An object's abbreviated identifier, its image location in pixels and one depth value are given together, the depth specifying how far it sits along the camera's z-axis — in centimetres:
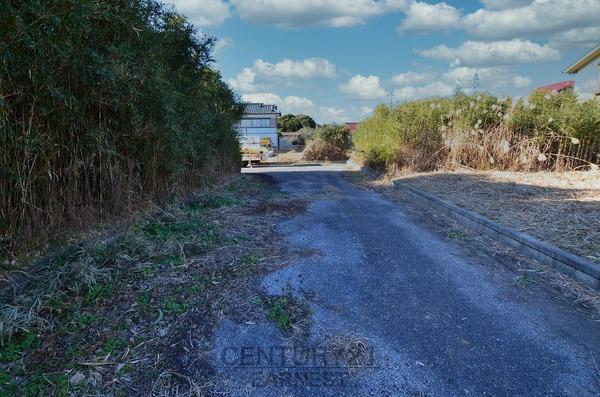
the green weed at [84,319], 216
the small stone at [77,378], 175
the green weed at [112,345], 197
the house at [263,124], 3609
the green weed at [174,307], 239
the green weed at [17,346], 188
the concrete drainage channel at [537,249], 285
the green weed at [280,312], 228
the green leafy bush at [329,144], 2186
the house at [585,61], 1589
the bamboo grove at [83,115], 238
